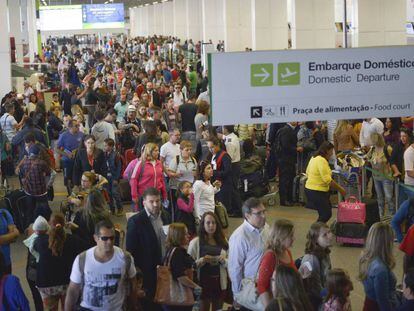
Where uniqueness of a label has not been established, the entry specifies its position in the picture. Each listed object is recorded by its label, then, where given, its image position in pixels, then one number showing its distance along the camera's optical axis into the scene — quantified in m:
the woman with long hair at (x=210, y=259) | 7.83
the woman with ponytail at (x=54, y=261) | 7.68
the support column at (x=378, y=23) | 25.05
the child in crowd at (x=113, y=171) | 13.35
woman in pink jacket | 11.11
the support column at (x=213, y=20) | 45.50
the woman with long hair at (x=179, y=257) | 7.35
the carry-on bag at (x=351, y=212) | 11.67
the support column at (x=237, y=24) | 38.78
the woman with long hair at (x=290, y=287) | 5.85
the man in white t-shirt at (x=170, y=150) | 12.35
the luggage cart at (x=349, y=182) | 13.06
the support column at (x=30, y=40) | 47.12
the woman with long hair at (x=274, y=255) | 6.68
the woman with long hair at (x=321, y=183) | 11.32
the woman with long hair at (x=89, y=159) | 12.73
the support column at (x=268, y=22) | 32.91
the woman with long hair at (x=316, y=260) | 7.31
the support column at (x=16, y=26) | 35.22
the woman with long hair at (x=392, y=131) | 15.05
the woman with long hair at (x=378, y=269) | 7.04
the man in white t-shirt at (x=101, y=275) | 6.71
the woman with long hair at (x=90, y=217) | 8.72
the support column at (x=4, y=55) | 22.55
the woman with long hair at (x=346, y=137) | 14.92
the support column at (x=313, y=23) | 26.08
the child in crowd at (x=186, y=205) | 10.35
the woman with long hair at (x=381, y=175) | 12.56
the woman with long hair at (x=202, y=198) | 10.41
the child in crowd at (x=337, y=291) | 6.63
